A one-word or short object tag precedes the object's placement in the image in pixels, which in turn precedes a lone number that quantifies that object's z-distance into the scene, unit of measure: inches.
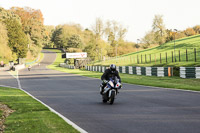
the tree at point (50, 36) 6939.0
